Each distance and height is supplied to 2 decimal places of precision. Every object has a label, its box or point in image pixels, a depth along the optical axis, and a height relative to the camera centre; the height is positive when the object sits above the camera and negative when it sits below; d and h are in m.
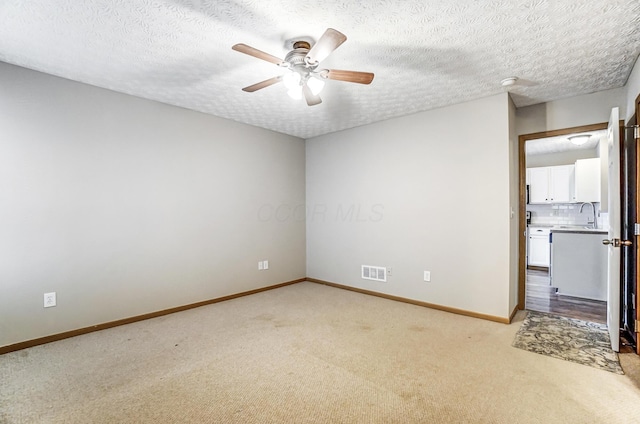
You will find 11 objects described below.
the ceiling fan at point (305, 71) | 2.01 +1.08
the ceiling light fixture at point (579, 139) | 4.89 +1.29
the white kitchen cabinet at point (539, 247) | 6.44 -0.68
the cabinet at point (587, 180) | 5.39 +0.65
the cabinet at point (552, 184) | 6.21 +0.67
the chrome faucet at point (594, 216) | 6.10 +0.00
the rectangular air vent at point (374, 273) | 4.43 -0.87
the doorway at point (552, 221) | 3.76 -0.10
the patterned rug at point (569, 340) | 2.54 -1.19
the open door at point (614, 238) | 2.62 -0.19
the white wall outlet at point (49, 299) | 2.88 -0.82
